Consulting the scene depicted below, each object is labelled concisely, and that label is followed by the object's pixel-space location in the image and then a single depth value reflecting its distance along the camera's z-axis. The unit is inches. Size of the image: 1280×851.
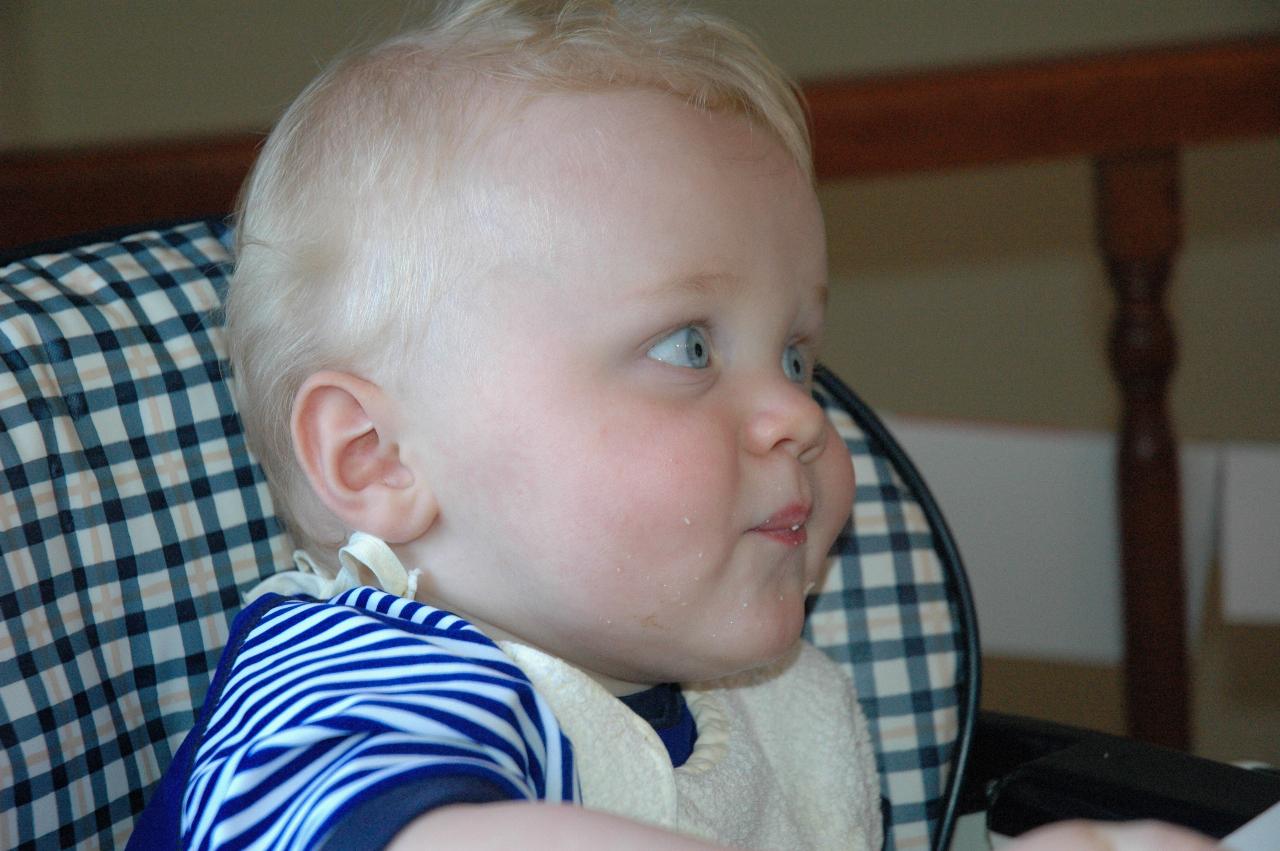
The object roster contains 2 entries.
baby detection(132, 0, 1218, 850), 62.3
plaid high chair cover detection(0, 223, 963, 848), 63.0
